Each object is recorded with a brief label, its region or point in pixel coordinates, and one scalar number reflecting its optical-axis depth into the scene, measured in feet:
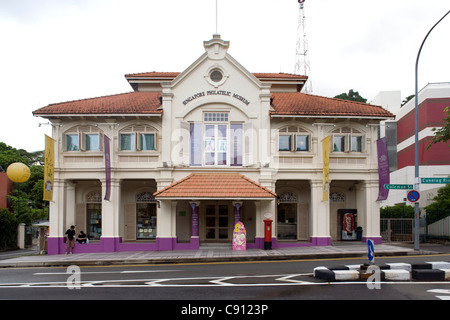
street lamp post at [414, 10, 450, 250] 67.74
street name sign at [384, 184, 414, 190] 68.06
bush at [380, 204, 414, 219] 89.21
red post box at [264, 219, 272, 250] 71.36
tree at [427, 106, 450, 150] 67.67
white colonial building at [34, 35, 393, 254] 74.08
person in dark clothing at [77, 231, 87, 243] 74.79
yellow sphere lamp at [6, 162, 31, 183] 83.11
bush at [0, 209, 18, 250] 89.76
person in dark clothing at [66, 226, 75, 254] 72.08
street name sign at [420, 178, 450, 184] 66.64
